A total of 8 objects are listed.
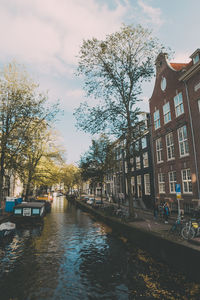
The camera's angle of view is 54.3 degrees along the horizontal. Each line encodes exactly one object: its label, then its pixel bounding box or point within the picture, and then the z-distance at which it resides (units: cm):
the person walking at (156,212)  2072
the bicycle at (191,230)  1136
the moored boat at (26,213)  2019
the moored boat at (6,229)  1365
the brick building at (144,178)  3148
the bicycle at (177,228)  1254
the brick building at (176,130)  2077
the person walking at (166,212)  1773
